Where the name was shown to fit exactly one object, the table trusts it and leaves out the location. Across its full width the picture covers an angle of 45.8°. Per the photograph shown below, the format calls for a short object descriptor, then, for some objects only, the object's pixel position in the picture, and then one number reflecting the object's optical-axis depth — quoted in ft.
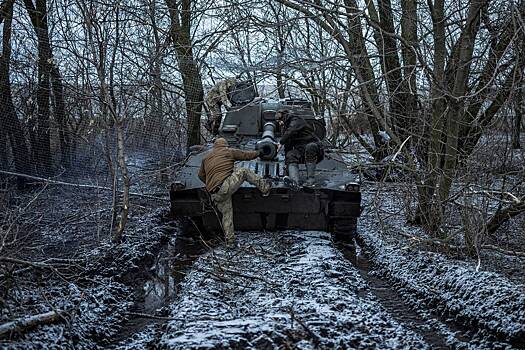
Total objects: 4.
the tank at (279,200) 32.68
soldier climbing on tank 31.19
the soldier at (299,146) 33.76
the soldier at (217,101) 43.73
